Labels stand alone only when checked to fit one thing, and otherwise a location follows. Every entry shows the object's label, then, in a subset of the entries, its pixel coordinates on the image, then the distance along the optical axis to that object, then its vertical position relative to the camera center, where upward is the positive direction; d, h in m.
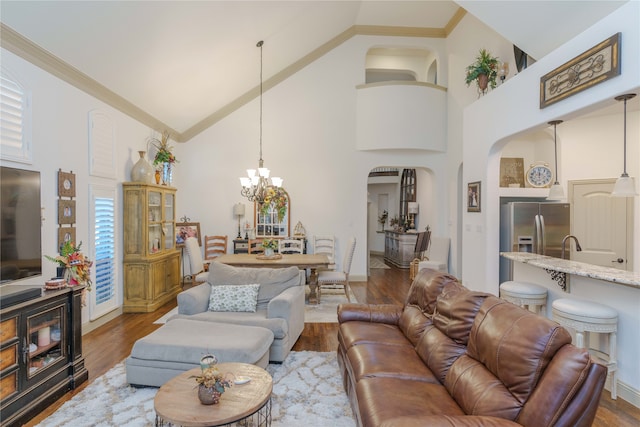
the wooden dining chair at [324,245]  7.20 -0.67
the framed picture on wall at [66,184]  3.70 +0.32
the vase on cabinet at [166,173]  6.07 +0.72
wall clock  5.24 +0.59
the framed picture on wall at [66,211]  3.69 +0.02
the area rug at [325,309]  4.75 -1.48
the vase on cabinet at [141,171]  5.17 +0.63
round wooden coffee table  1.81 -1.09
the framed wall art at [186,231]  6.68 -0.37
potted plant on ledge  4.98 +2.09
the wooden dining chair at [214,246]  7.17 -0.70
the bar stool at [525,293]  3.44 -0.81
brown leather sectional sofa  1.39 -0.86
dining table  5.21 -0.75
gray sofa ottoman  2.69 -1.11
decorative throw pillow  3.73 -0.94
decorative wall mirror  7.29 -0.19
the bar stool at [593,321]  2.69 -0.86
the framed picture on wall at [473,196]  4.89 +0.25
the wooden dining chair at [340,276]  5.45 -1.01
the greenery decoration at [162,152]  5.83 +1.06
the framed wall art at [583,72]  2.70 +1.26
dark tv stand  2.37 -1.09
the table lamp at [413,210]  9.65 +0.09
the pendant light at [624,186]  2.77 +0.23
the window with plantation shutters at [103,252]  4.36 -0.52
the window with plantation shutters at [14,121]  2.99 +0.84
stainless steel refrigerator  4.54 -0.18
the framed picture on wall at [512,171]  5.82 +0.73
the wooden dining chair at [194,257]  5.51 -0.72
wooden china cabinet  5.04 -0.62
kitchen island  2.67 -0.73
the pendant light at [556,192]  3.62 +0.23
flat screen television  2.83 -0.11
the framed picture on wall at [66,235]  3.67 -0.24
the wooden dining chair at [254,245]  7.02 -0.67
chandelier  5.14 +0.47
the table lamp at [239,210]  7.14 +0.06
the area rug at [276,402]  2.42 -1.48
